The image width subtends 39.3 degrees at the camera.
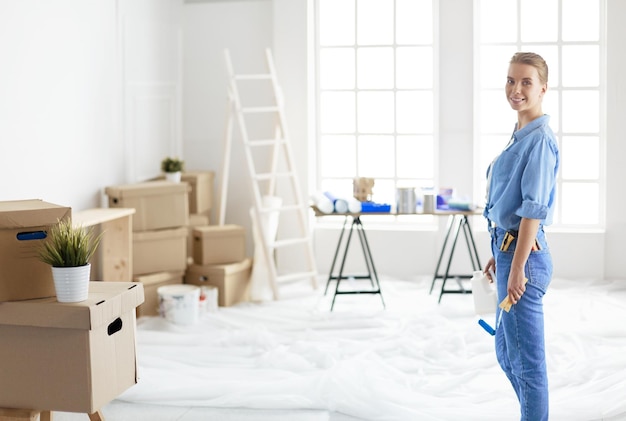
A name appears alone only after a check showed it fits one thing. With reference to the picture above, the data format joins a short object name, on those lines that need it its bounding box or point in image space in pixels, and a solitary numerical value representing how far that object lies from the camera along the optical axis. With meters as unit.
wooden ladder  6.86
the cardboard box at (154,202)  6.19
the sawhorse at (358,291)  6.40
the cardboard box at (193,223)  6.96
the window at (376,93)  7.61
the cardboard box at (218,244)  6.63
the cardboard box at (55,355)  3.28
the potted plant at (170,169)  6.83
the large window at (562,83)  7.41
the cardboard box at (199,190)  7.10
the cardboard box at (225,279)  6.55
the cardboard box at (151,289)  6.25
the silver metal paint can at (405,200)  6.34
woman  3.22
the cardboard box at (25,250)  3.35
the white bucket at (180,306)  6.01
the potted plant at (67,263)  3.34
